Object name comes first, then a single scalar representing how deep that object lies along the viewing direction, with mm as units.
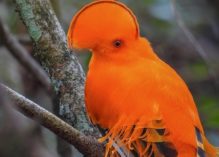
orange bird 2990
